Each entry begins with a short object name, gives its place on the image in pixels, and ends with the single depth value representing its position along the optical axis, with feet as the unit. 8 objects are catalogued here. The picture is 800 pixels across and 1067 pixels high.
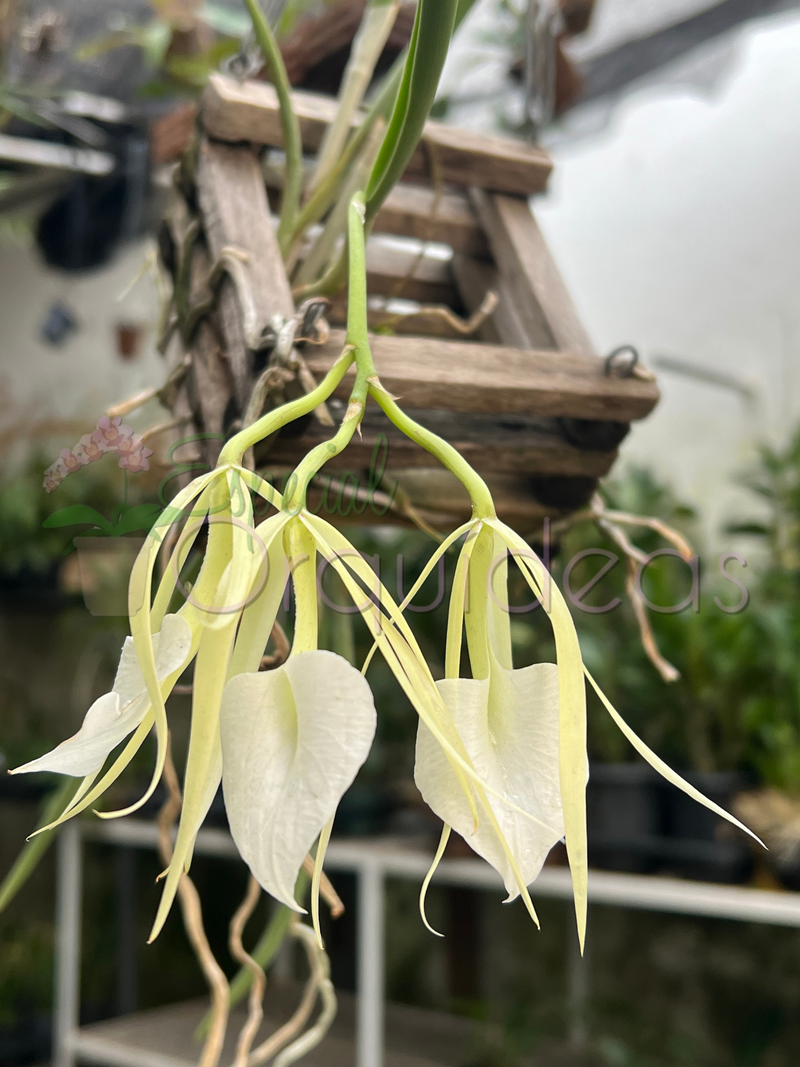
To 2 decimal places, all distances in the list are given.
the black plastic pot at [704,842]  3.01
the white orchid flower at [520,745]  0.56
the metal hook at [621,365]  1.10
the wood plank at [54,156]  2.51
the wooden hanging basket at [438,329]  0.99
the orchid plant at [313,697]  0.51
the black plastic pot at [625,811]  3.03
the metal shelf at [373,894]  2.91
